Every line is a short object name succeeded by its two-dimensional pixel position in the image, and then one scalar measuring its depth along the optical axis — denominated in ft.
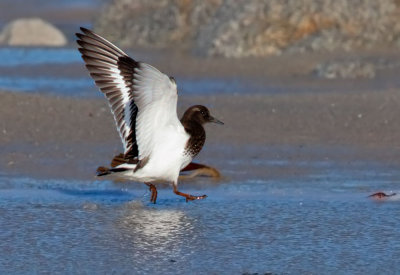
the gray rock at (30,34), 67.87
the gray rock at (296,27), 53.93
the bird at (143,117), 25.12
